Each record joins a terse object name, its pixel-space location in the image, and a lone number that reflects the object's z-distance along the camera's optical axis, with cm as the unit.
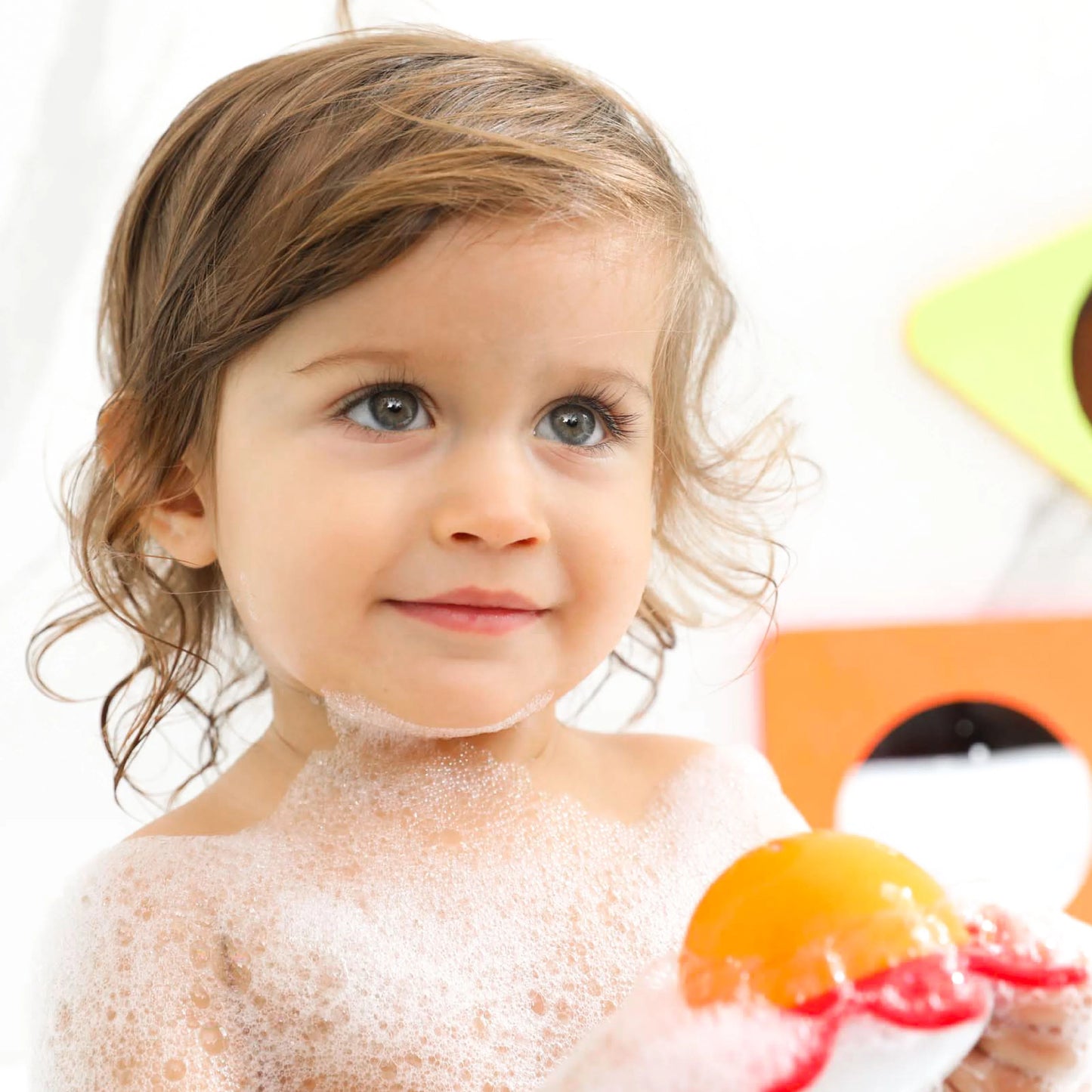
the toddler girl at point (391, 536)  86
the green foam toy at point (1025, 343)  165
